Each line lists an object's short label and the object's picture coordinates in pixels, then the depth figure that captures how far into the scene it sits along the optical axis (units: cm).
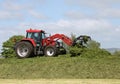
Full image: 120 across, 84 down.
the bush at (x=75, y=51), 2733
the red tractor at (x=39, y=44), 2858
